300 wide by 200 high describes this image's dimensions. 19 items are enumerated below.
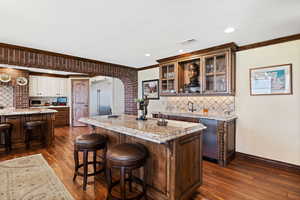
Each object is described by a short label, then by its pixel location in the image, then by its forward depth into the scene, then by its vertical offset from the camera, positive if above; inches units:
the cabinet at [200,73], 120.9 +24.5
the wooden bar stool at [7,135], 132.6 -33.6
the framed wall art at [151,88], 190.3 +14.2
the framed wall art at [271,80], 105.3 +14.3
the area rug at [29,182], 75.9 -48.9
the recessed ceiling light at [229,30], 92.7 +44.1
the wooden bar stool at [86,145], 79.7 -25.1
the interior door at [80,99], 257.8 -0.4
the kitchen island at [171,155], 63.9 -26.4
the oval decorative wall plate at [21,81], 219.5 +26.7
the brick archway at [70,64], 120.3 +34.1
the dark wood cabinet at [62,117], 254.0 -31.1
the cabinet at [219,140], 111.3 -32.0
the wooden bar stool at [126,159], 61.5 -25.1
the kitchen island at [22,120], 139.7 -21.0
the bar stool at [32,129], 141.5 -31.6
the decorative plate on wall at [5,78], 206.4 +29.0
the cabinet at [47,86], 244.4 +21.1
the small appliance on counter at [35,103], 251.2 -7.4
